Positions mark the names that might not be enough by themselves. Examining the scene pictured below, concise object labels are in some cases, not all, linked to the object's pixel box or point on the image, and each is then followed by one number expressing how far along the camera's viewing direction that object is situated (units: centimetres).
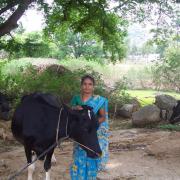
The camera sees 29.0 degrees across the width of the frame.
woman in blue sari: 438
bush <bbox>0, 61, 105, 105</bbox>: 1128
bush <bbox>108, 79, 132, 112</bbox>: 1207
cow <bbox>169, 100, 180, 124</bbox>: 954
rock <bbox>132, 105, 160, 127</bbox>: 985
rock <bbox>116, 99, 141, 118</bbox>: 1180
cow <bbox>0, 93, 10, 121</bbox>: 946
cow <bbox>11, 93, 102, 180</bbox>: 398
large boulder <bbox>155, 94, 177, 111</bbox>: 1071
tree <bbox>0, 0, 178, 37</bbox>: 762
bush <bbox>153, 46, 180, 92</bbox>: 1332
